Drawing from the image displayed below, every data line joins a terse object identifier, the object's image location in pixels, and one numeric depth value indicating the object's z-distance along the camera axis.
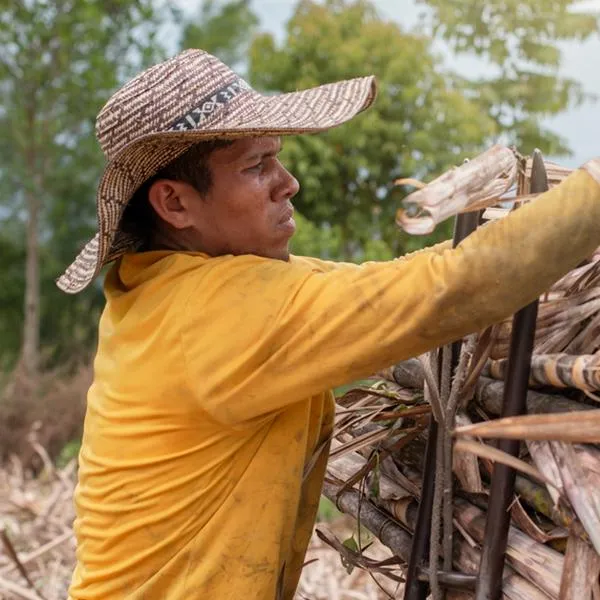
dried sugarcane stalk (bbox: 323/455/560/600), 1.41
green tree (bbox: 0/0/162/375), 8.83
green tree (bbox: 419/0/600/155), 13.04
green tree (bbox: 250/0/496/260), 11.19
